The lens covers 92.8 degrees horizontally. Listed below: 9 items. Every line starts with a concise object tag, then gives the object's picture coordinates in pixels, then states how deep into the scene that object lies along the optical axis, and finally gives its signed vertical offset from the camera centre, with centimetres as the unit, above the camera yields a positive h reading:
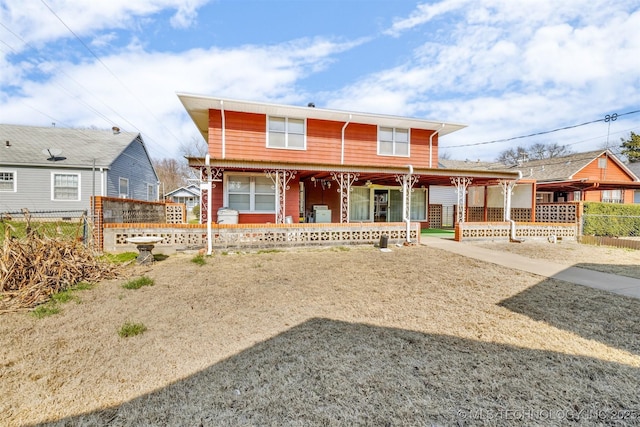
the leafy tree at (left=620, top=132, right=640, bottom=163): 3250 +690
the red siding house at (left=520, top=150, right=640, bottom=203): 2033 +258
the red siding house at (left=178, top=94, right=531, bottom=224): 1130 +247
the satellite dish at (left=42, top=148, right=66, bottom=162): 1619 +290
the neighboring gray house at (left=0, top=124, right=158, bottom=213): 1605 +213
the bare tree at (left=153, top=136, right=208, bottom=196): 4406 +762
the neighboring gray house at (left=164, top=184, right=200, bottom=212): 3756 +163
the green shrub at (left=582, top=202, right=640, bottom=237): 1456 -48
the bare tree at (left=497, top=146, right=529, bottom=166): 5738 +1095
